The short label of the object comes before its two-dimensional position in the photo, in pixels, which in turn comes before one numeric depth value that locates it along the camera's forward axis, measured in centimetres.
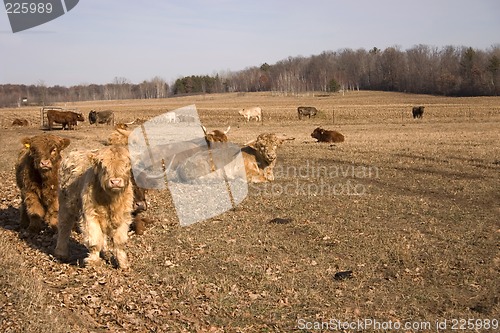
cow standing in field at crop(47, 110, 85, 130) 3691
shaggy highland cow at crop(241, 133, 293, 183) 1491
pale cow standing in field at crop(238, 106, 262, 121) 4794
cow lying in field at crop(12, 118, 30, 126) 4278
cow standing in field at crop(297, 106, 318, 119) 4807
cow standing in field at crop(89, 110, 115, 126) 4322
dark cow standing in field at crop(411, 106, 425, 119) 4606
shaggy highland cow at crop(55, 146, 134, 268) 679
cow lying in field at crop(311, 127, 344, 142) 2478
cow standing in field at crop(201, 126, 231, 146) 1700
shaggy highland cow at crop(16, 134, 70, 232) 870
